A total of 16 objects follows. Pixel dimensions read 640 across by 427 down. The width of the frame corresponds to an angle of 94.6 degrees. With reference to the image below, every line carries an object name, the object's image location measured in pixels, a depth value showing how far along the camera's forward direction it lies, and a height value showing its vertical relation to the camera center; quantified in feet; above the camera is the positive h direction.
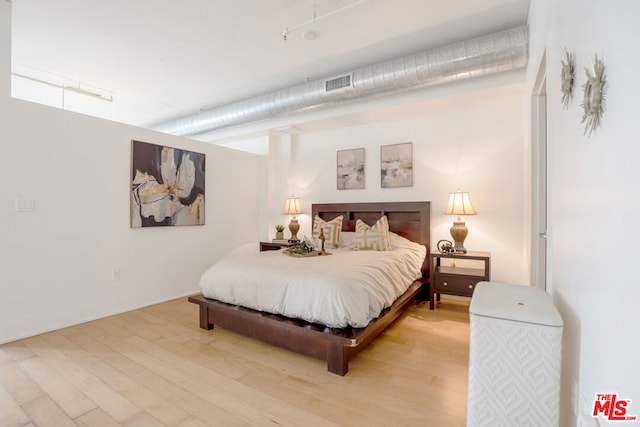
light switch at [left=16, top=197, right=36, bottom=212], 9.03 +0.29
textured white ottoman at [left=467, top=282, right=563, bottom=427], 4.14 -2.21
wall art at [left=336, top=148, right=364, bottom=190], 15.15 +2.32
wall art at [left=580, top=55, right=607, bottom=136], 3.32 +1.38
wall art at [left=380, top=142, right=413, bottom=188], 13.84 +2.29
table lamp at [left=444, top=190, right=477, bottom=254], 11.67 +0.06
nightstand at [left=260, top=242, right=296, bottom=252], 15.03 -1.68
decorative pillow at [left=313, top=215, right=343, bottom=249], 13.54 -0.88
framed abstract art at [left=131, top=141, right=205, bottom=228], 12.05 +1.23
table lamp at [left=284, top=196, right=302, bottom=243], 15.95 +0.17
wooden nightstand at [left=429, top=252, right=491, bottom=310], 10.80 -2.37
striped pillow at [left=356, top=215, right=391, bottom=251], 11.91 -1.02
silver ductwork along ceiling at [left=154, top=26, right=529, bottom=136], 9.33 +5.04
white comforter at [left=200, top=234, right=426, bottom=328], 7.22 -1.98
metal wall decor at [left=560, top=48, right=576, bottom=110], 4.40 +2.07
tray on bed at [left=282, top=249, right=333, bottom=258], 10.38 -1.48
